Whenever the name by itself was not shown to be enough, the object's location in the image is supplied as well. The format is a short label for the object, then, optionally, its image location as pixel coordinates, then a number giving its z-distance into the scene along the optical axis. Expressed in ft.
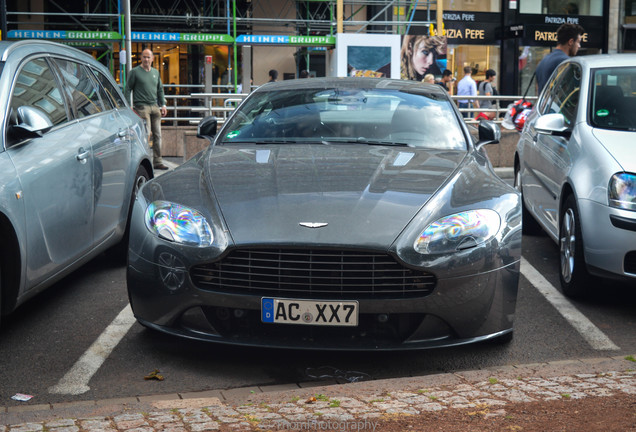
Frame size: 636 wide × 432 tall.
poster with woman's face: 72.59
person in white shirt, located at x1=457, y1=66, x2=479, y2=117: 62.54
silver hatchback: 17.42
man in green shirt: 46.21
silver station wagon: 15.35
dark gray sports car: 13.67
